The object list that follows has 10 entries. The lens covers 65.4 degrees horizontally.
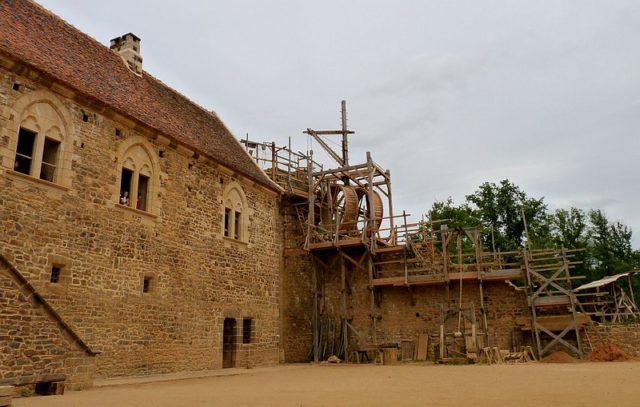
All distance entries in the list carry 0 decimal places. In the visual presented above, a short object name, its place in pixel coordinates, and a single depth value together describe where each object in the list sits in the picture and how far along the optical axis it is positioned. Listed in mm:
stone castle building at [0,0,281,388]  10203
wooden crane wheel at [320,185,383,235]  20875
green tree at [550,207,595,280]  35469
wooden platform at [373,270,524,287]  17484
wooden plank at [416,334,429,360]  18094
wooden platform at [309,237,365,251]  19469
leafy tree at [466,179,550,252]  35969
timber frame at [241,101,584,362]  17078
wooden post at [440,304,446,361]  16950
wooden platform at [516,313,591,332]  16527
